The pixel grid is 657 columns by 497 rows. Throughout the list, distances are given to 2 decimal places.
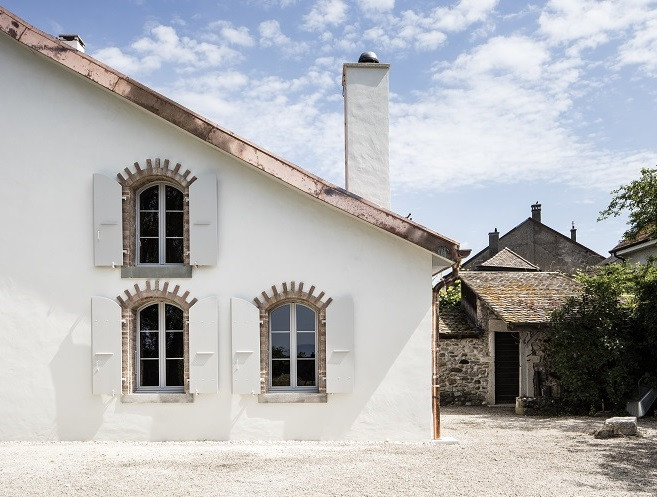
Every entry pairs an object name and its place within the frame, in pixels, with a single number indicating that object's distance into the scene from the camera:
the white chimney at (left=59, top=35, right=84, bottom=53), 9.48
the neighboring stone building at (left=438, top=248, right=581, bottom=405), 13.60
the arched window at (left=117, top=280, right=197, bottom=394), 8.52
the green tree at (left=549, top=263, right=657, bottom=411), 12.15
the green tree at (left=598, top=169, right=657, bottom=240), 12.37
